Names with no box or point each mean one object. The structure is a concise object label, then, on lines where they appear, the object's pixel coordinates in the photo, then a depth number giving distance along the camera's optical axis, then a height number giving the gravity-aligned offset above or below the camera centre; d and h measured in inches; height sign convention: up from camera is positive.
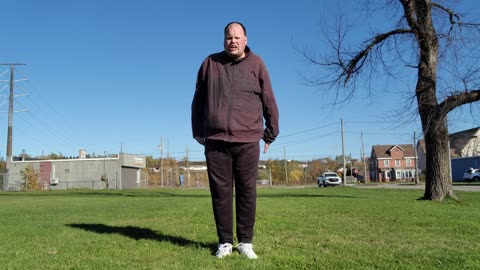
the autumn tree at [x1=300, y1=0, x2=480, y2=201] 562.9 +93.4
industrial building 2480.3 +72.7
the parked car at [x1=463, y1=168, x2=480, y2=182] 2151.8 +4.8
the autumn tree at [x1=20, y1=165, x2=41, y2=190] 2182.6 +29.2
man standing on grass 169.5 +20.0
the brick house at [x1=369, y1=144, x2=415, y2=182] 3752.5 +122.9
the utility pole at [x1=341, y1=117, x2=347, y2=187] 1890.7 +92.8
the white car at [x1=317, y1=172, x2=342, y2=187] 2084.2 -5.9
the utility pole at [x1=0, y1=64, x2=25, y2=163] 1945.1 +288.7
